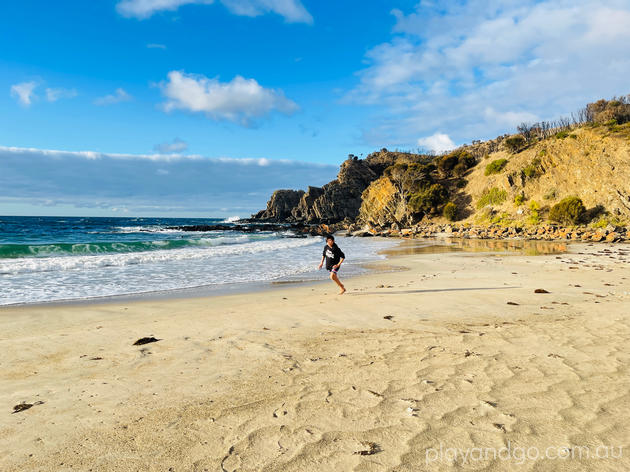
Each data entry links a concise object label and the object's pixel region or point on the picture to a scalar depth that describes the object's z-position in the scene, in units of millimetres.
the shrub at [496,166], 45844
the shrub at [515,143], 49250
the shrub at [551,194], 35872
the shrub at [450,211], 44581
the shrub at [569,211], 30780
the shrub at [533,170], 39562
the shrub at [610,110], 45562
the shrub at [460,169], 53372
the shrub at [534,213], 34781
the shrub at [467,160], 54500
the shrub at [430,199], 47562
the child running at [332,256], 10595
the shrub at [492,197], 41531
